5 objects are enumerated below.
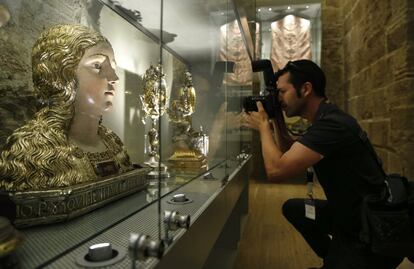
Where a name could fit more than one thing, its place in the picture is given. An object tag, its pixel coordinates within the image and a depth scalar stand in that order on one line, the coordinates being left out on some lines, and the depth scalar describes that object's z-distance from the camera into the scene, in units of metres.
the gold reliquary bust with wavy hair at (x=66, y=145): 0.65
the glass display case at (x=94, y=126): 0.63
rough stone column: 4.77
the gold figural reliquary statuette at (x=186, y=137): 1.37
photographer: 1.41
